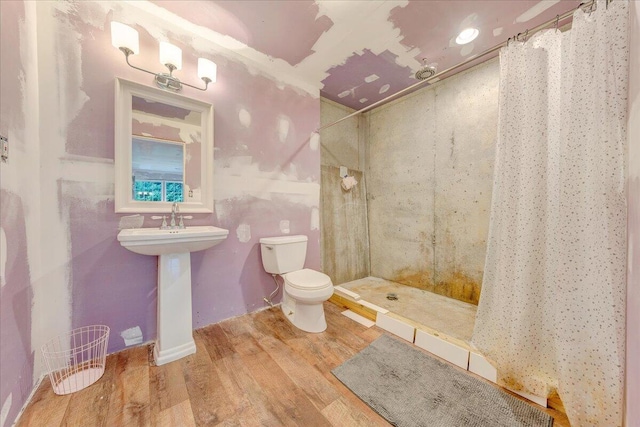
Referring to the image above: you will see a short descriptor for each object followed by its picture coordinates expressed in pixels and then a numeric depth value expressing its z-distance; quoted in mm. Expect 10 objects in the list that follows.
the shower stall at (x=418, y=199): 2207
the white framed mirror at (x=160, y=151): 1492
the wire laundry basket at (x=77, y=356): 1261
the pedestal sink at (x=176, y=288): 1371
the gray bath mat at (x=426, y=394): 1075
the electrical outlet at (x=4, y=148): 977
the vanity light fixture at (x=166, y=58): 1359
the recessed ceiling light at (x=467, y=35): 1731
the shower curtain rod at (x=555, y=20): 992
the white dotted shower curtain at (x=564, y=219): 907
